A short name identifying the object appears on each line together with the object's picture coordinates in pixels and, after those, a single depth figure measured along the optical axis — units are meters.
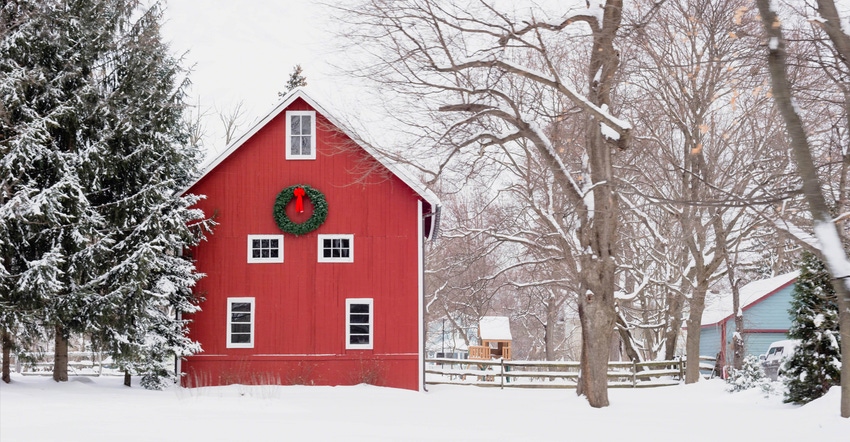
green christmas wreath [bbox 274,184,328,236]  21.70
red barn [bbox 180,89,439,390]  21.45
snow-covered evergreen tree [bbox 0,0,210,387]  17.20
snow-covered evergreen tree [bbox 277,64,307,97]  37.97
